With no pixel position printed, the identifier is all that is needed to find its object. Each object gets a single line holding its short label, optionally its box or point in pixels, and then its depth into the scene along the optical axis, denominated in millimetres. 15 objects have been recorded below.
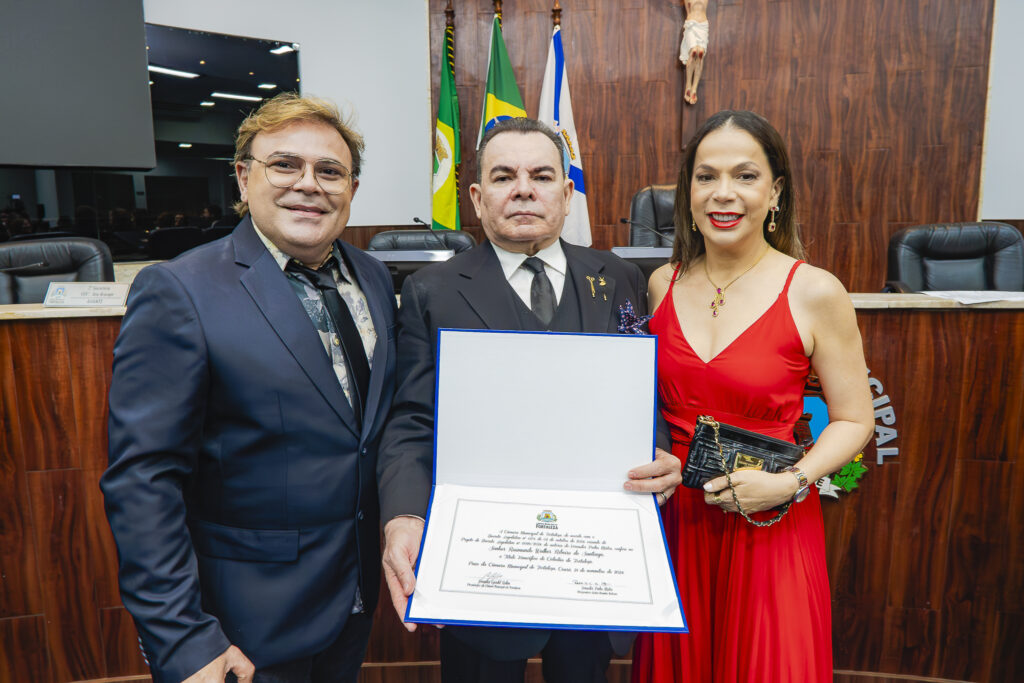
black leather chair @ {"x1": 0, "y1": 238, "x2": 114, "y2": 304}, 2977
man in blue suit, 947
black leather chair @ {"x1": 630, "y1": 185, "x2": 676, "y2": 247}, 3596
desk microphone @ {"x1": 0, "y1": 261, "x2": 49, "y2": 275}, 2884
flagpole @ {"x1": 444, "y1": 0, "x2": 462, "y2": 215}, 4670
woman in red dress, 1226
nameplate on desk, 1823
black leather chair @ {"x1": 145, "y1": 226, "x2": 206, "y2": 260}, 4430
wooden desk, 1745
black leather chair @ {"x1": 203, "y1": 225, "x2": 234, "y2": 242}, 4570
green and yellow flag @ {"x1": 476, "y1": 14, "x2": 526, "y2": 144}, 4543
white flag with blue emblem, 4590
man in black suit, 1140
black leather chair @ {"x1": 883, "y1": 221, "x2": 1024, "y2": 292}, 3445
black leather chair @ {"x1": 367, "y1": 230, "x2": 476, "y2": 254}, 3516
